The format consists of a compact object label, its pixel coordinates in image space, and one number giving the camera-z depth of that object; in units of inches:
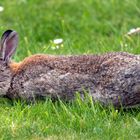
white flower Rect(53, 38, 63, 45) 860.2
